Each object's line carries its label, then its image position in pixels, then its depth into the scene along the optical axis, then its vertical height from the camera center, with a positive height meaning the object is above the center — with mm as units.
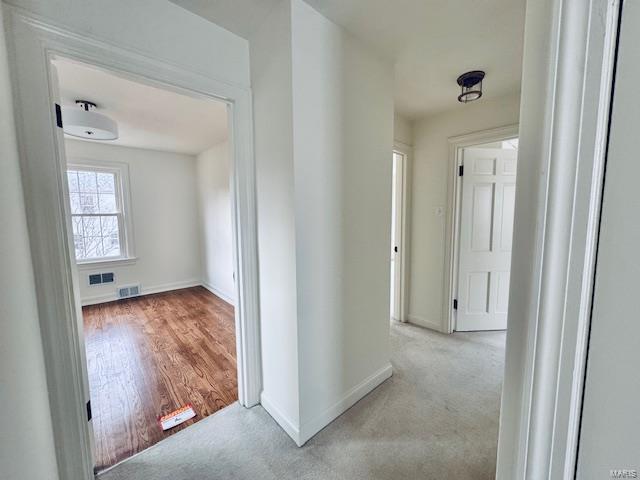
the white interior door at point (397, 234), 2965 -244
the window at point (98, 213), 3721 +25
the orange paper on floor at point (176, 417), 1677 -1334
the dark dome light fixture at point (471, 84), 1951 +1004
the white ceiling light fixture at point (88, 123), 2158 +777
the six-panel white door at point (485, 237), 2697 -251
